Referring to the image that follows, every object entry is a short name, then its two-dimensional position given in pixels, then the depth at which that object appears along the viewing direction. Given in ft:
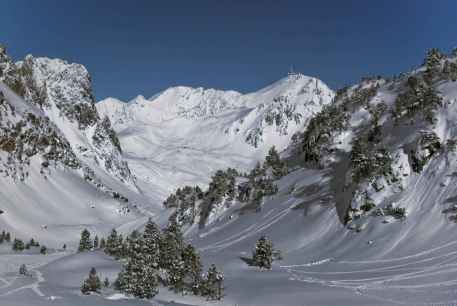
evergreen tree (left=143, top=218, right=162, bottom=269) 122.42
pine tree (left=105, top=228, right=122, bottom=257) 177.28
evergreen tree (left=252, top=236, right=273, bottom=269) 136.26
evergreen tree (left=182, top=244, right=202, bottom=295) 112.27
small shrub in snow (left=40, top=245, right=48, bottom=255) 232.24
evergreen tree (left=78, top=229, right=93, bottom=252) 241.14
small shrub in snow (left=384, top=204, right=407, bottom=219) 134.95
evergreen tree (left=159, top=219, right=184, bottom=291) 115.55
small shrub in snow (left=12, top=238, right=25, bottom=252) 244.48
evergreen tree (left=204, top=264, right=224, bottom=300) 107.04
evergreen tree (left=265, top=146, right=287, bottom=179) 242.58
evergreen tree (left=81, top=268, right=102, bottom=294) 106.22
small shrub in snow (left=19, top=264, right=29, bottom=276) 132.77
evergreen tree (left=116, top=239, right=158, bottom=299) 107.34
